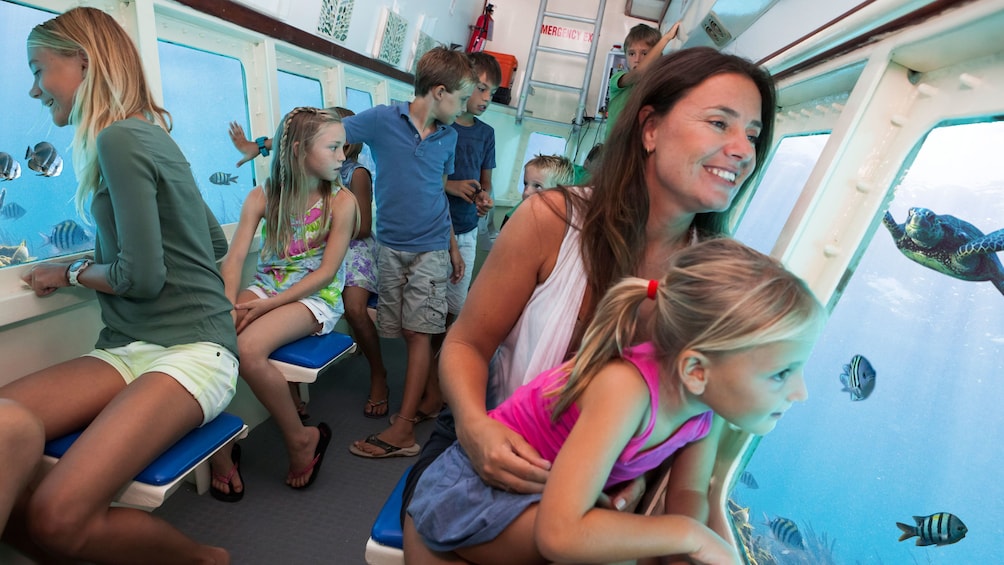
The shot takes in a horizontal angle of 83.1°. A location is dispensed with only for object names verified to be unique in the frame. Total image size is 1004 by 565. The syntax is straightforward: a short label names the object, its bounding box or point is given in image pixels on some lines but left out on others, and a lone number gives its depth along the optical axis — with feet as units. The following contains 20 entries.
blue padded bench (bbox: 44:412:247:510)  4.76
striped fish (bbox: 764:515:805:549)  4.01
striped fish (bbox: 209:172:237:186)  9.08
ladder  18.15
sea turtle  3.13
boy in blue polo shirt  8.90
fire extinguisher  18.31
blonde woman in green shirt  4.50
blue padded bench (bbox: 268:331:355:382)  7.27
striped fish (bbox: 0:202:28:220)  6.05
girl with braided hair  7.43
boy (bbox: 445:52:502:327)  11.15
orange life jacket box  18.38
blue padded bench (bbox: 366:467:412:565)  4.09
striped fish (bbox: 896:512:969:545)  2.97
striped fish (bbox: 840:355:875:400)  3.80
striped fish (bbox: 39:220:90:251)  6.62
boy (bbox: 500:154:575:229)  11.31
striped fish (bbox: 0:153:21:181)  5.99
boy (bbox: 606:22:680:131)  11.04
